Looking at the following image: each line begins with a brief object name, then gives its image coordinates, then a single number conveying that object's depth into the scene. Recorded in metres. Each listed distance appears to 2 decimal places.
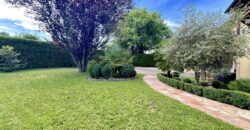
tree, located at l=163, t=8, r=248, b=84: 5.11
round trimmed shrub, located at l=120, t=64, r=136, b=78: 7.98
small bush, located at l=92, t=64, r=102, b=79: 7.73
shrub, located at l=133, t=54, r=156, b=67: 18.00
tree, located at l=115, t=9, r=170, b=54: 19.20
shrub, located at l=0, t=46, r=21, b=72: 10.48
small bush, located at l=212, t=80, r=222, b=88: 5.60
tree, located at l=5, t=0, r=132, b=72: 9.20
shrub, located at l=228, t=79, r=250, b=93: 4.76
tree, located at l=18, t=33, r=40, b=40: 17.06
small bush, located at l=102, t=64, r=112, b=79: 7.60
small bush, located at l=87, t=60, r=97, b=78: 8.04
